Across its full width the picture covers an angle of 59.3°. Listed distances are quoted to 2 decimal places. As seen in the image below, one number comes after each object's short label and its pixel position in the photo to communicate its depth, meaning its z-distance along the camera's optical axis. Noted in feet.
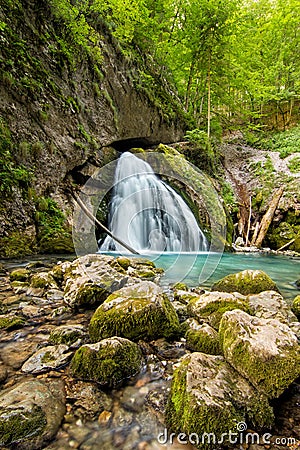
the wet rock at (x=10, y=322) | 9.90
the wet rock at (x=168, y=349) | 8.57
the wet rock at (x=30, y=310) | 11.11
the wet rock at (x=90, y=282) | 12.25
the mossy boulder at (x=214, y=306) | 9.96
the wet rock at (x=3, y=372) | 7.03
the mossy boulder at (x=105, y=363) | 7.10
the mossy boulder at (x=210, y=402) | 5.31
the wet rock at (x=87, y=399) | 6.19
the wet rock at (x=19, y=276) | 15.49
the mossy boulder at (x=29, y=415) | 5.16
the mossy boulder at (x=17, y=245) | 21.47
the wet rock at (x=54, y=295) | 12.99
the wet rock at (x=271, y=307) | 10.34
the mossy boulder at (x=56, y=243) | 24.49
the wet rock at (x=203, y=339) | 8.25
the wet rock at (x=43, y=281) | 14.15
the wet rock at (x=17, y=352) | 7.88
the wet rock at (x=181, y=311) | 11.18
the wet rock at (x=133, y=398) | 6.49
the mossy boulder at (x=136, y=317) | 8.93
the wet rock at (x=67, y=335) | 9.02
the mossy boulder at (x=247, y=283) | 13.74
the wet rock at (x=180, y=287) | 14.99
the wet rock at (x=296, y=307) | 11.55
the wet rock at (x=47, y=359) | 7.63
